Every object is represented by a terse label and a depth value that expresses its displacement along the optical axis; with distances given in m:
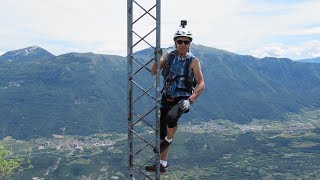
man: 8.31
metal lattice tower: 7.75
